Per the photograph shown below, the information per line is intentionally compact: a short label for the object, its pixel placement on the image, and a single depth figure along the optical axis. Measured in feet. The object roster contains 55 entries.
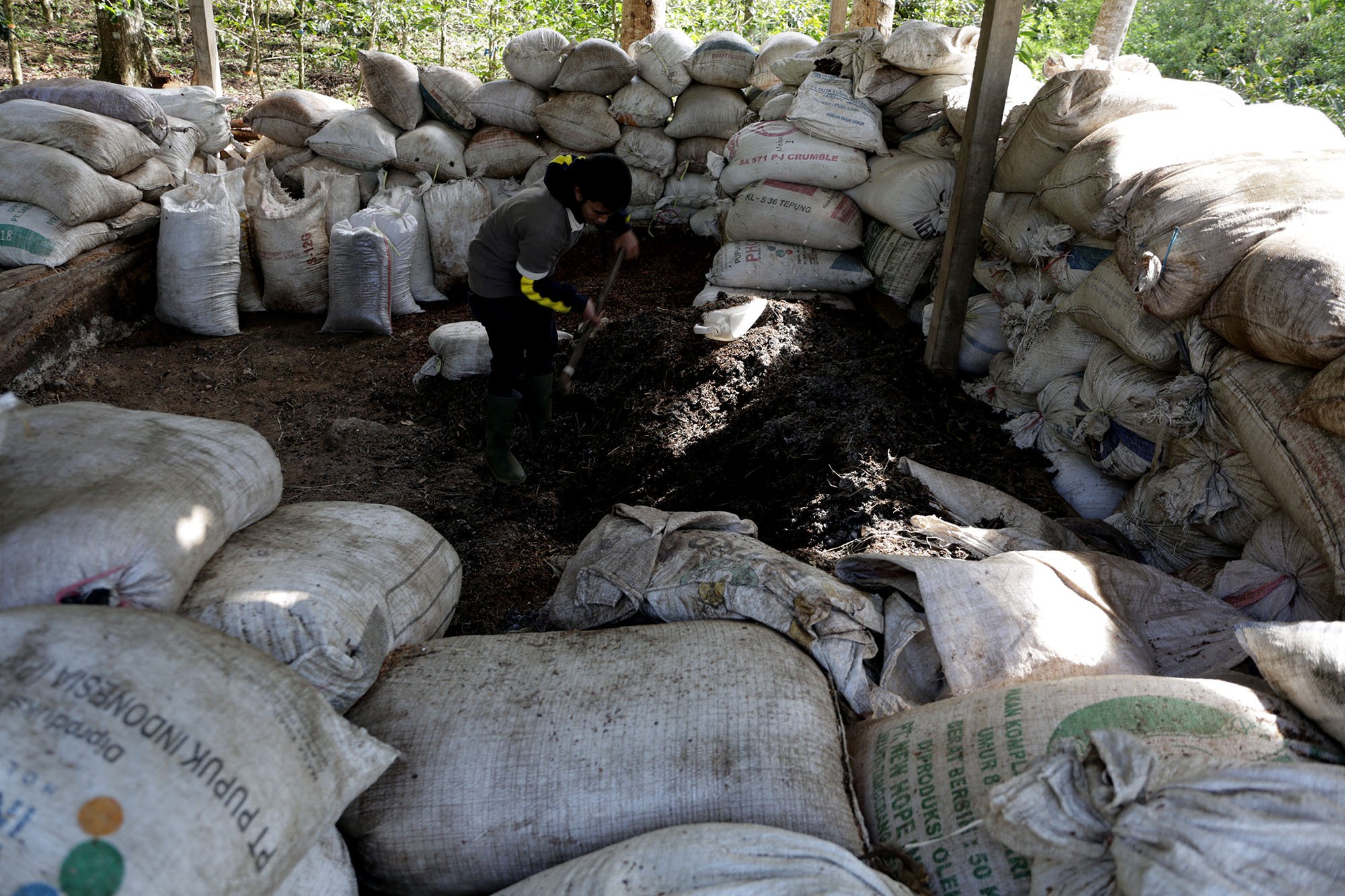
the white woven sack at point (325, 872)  4.59
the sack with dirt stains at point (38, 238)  13.65
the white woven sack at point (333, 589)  5.39
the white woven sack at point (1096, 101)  10.72
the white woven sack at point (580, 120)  19.10
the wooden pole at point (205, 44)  19.47
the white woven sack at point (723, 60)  18.54
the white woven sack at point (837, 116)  14.71
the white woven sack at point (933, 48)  13.92
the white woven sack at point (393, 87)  18.40
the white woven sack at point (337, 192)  16.98
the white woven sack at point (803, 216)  14.98
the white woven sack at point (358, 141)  18.37
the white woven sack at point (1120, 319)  9.07
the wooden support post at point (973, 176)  11.12
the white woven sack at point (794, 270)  15.38
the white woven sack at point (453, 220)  18.31
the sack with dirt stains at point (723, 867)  4.11
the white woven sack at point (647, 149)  19.58
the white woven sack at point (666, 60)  18.88
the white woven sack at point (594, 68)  18.70
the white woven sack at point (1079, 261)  10.75
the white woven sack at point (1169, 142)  9.40
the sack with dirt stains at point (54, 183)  13.57
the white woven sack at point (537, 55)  18.90
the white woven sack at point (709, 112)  18.93
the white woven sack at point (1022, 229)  11.24
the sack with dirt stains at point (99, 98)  15.33
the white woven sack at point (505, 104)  19.08
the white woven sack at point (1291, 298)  6.64
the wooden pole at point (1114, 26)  20.65
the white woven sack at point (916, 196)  13.89
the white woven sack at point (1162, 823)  3.46
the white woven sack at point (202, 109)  18.08
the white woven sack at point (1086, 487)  10.39
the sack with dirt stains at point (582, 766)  5.07
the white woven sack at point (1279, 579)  7.00
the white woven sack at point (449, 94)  18.85
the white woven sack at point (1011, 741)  4.77
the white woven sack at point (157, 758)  3.50
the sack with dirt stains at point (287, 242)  16.29
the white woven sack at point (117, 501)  4.94
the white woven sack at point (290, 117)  18.86
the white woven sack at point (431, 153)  18.66
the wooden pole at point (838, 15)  23.36
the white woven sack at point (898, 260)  14.44
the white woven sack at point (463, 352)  14.39
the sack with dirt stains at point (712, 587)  6.31
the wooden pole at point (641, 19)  22.06
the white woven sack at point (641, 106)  19.13
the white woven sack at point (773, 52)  17.35
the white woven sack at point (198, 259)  15.31
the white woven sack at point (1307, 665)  4.75
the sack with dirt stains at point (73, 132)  14.25
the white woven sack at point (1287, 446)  6.55
